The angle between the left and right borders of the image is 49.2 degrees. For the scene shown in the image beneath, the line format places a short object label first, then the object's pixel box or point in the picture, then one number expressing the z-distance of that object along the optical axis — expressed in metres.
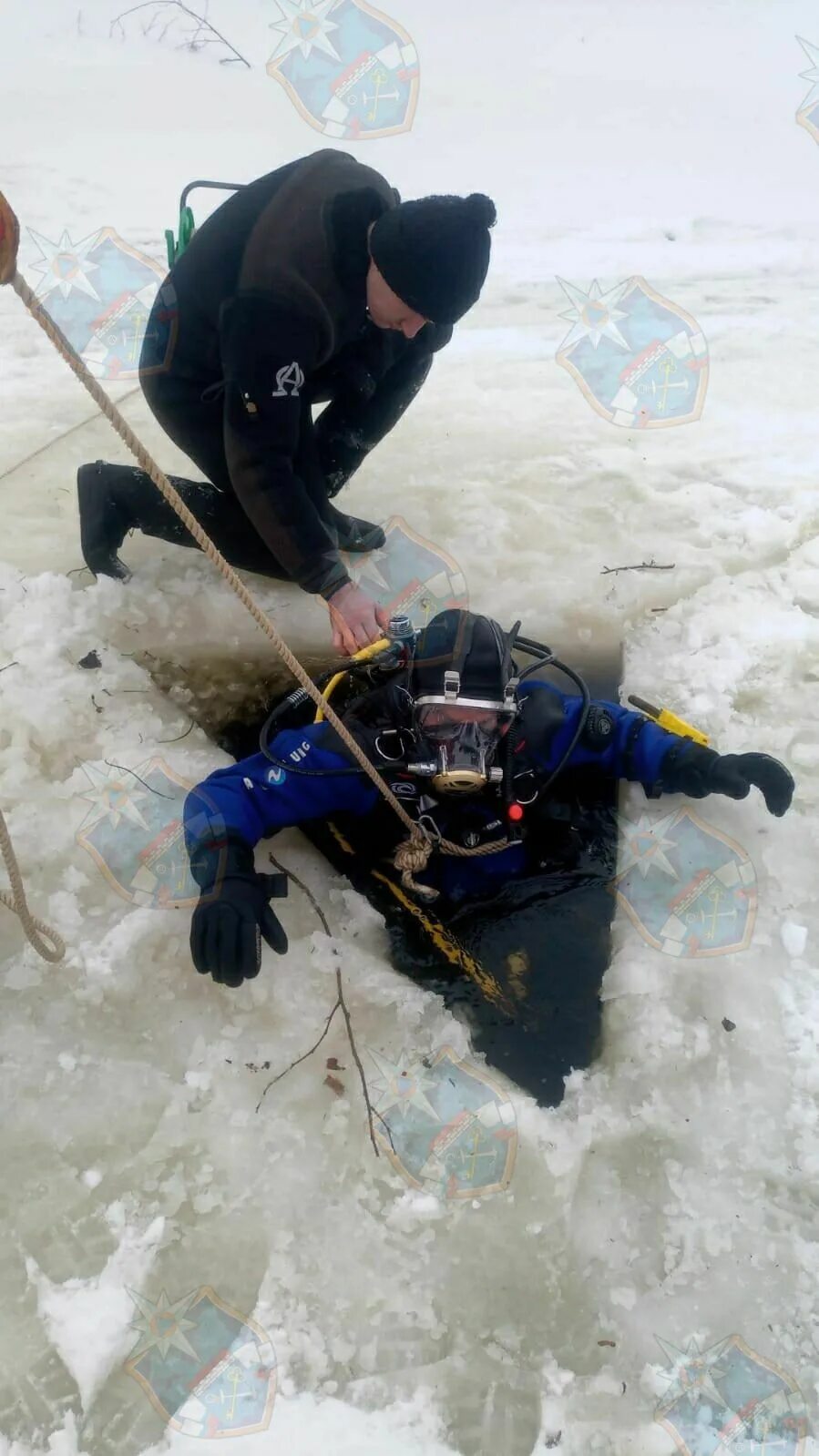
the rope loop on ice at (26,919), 1.68
